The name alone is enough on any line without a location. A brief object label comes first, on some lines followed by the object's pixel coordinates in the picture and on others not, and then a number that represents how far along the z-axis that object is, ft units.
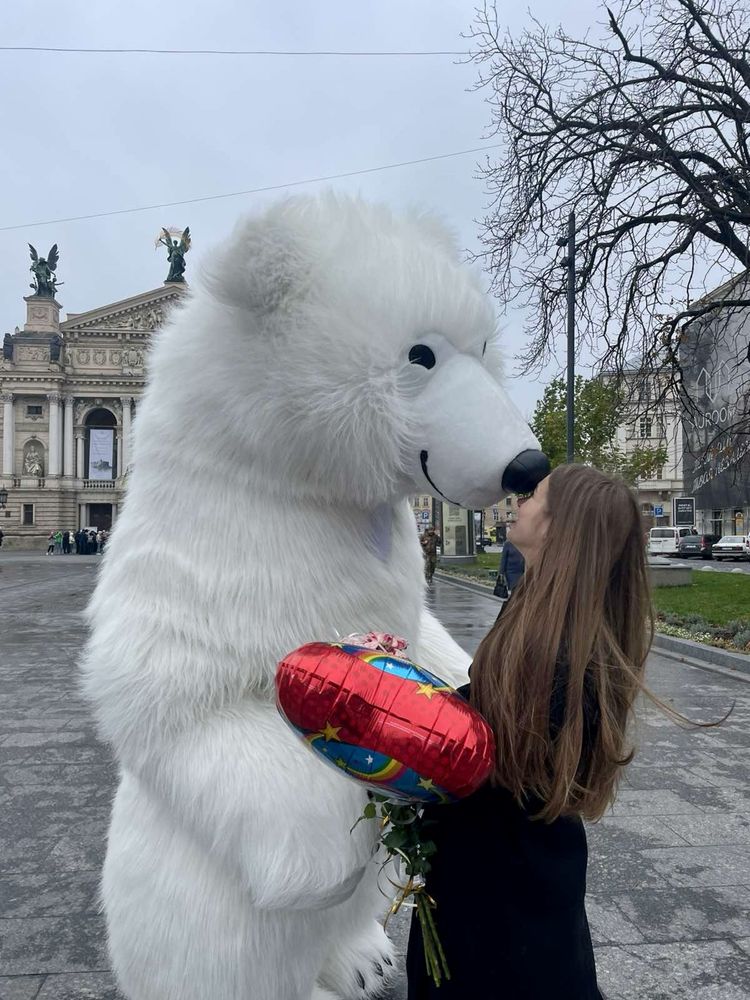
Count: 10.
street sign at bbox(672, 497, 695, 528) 125.59
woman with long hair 4.37
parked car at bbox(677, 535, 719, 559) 105.81
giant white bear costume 4.53
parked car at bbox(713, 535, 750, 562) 97.60
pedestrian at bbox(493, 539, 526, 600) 31.04
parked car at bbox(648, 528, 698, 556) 110.32
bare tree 27.48
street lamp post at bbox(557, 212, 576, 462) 29.94
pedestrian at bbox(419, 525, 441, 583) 45.21
